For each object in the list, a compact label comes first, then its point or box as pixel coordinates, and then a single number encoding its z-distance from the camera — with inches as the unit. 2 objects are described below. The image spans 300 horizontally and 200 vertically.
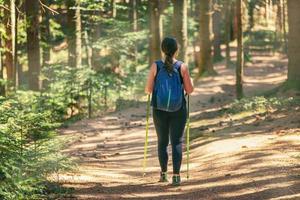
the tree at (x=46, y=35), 1048.8
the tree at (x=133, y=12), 1368.7
